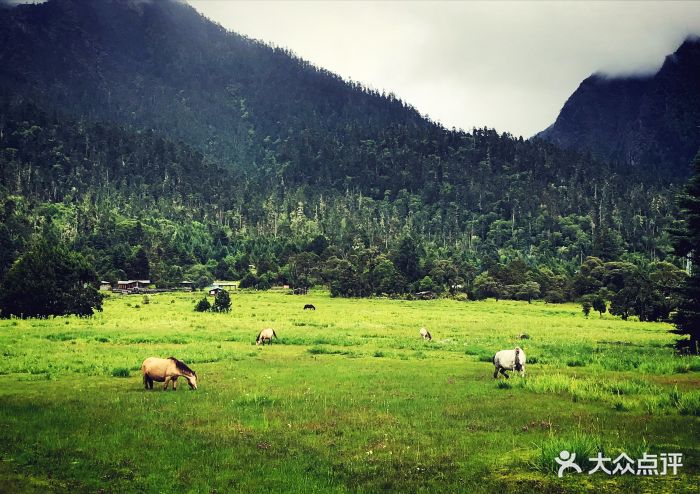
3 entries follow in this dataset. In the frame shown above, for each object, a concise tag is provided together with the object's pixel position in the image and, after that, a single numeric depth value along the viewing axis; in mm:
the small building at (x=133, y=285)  130913
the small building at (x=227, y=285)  144812
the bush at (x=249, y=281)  141150
